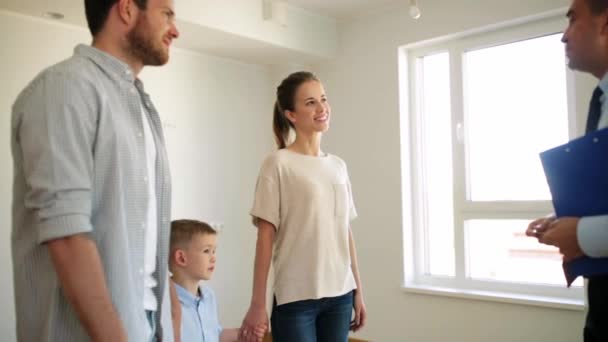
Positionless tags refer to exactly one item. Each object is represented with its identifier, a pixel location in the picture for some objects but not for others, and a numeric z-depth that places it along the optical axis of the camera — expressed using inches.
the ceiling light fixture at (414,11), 98.5
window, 115.3
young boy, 65.8
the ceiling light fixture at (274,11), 131.4
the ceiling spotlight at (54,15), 107.7
